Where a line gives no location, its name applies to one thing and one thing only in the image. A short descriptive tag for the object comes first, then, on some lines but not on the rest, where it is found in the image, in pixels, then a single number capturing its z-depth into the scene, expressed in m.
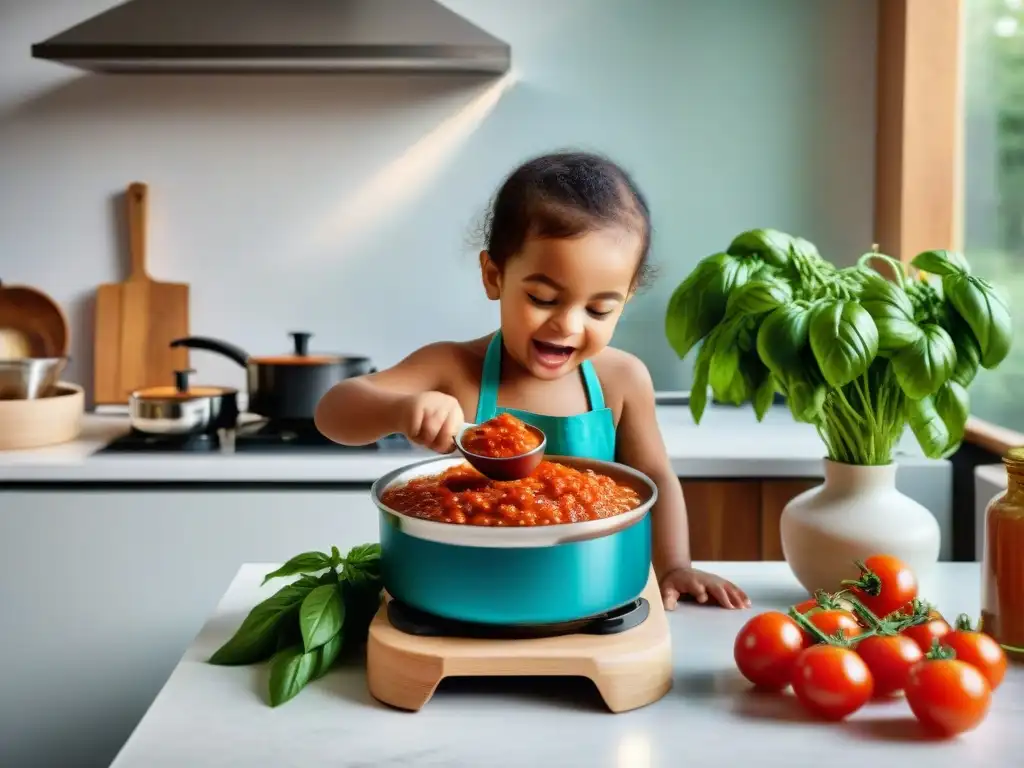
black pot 2.13
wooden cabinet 2.02
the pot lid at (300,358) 2.15
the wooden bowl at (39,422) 2.07
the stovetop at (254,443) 2.08
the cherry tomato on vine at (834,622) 0.93
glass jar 0.98
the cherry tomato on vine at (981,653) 0.89
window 2.11
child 1.10
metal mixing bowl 2.14
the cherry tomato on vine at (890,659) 0.88
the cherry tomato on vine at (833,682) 0.85
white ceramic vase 1.14
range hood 2.23
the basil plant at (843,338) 1.06
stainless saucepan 2.11
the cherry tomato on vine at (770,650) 0.91
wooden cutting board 2.60
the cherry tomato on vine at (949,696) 0.82
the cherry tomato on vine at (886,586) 1.01
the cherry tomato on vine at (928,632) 0.93
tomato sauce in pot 0.92
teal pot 0.88
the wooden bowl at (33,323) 2.58
